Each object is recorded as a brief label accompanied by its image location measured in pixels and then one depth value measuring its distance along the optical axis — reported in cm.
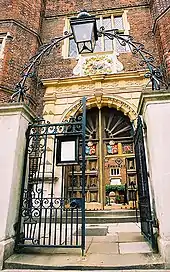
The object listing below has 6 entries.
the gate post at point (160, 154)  250
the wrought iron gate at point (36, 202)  290
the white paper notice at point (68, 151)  316
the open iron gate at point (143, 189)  289
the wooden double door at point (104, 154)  699
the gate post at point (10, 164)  271
